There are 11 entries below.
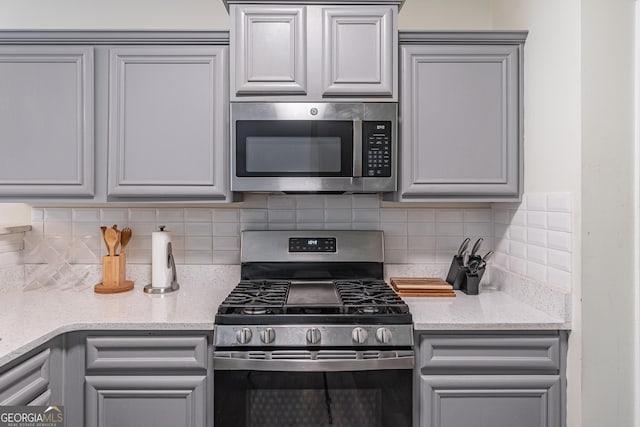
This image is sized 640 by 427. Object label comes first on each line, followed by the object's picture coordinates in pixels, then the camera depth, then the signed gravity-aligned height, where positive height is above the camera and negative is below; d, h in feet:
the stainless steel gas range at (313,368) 5.25 -1.83
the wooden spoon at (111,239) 7.11 -0.44
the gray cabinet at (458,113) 6.42 +1.43
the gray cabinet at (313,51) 6.24 +2.27
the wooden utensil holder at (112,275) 7.01 -1.00
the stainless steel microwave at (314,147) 6.26 +0.92
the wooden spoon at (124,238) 7.27 -0.43
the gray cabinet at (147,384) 5.40 -2.09
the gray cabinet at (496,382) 5.41 -2.05
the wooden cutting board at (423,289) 6.68 -1.15
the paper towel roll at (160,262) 6.98 -0.79
